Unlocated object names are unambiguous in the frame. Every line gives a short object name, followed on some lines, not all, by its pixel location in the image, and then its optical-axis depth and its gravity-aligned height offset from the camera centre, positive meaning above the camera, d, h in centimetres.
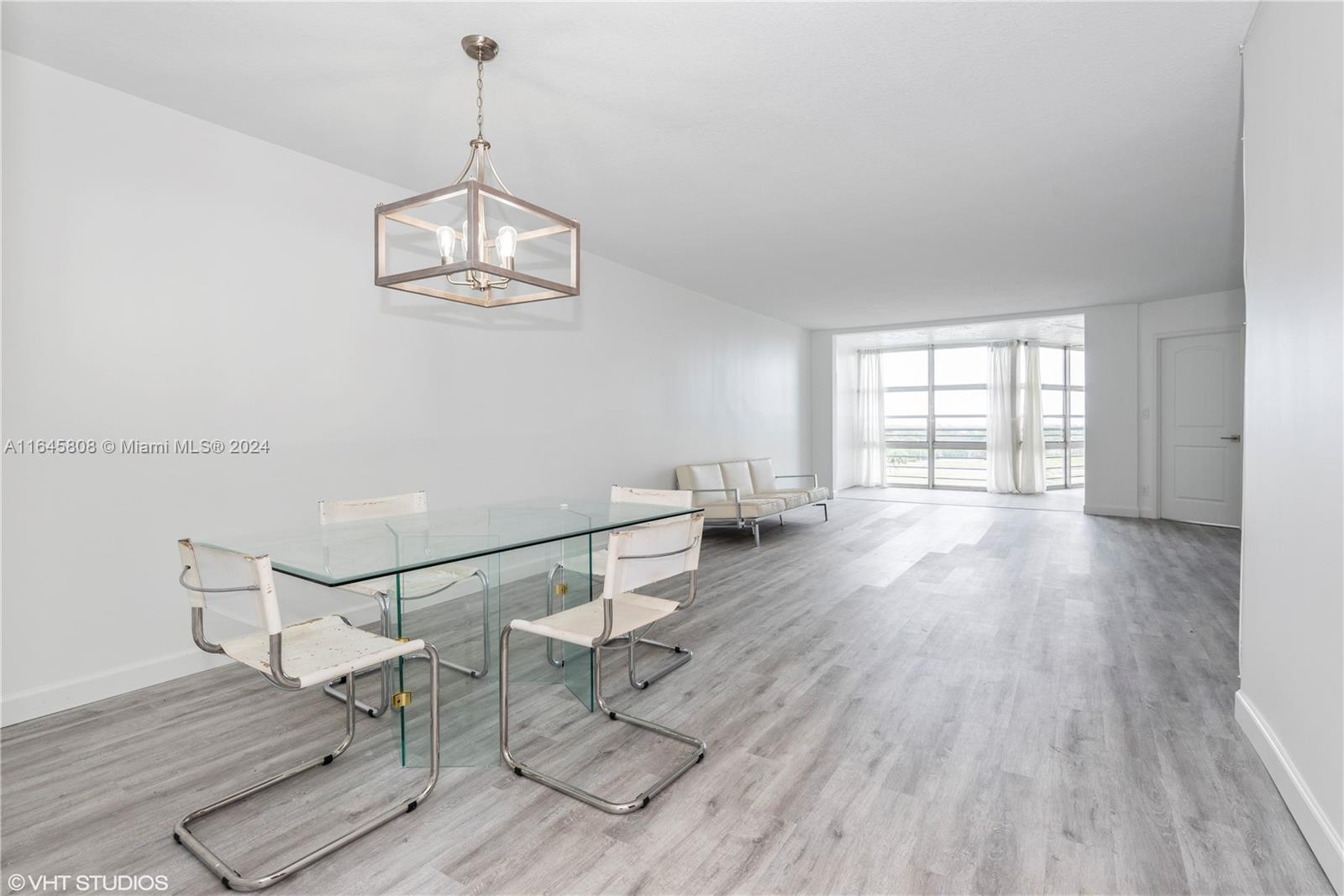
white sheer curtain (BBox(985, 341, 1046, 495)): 977 +30
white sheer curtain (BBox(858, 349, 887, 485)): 1075 +31
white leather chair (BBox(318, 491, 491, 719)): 234 -54
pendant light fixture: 198 +69
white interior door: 664 +14
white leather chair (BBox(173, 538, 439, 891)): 156 -61
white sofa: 587 -56
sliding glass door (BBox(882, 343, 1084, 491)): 1008 +44
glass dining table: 189 -53
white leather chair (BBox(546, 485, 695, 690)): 268 -53
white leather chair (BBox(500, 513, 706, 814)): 193 -61
